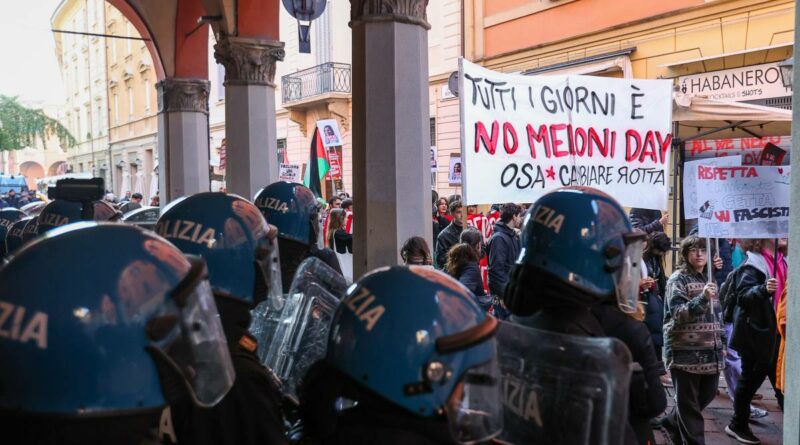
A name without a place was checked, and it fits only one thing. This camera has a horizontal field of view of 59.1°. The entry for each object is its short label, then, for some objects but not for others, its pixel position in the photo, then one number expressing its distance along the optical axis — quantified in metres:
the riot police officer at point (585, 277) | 2.38
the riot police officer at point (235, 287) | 1.85
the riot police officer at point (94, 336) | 1.30
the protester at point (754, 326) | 5.28
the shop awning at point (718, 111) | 8.23
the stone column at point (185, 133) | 12.00
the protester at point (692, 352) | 4.72
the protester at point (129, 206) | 12.25
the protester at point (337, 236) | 8.59
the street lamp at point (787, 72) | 7.89
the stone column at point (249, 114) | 8.73
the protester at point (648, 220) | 7.87
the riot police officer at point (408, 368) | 1.58
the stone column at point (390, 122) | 5.45
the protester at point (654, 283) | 5.12
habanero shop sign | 10.82
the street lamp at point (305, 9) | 8.06
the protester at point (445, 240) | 7.83
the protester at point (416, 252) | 5.25
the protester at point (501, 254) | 6.35
